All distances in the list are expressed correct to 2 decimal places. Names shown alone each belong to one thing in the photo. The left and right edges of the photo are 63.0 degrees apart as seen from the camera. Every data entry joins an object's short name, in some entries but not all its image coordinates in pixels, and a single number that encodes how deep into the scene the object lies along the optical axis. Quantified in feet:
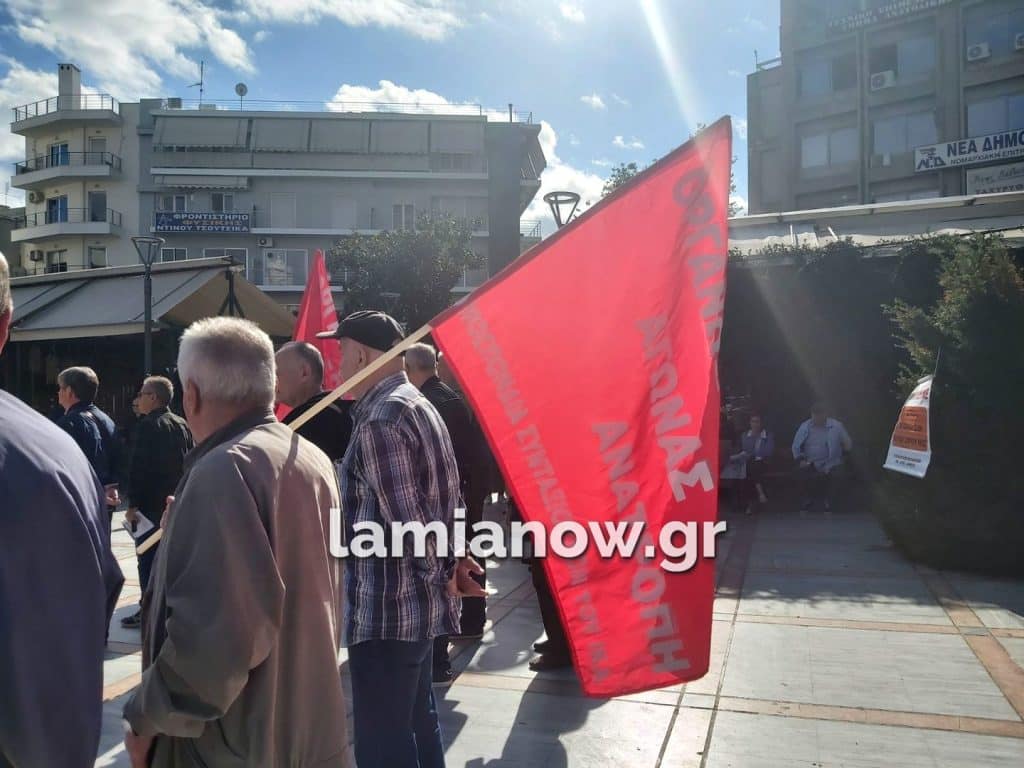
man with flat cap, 8.82
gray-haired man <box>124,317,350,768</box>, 5.96
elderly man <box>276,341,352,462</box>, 13.38
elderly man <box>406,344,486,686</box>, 15.71
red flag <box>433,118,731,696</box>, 8.05
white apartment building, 151.43
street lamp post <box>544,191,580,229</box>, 34.32
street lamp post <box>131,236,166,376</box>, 47.93
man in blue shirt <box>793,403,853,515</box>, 36.88
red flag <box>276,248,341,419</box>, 25.76
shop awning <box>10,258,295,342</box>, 51.96
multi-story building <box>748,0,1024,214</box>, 121.90
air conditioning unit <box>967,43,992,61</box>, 121.49
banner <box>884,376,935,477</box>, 23.53
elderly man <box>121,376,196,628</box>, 19.02
